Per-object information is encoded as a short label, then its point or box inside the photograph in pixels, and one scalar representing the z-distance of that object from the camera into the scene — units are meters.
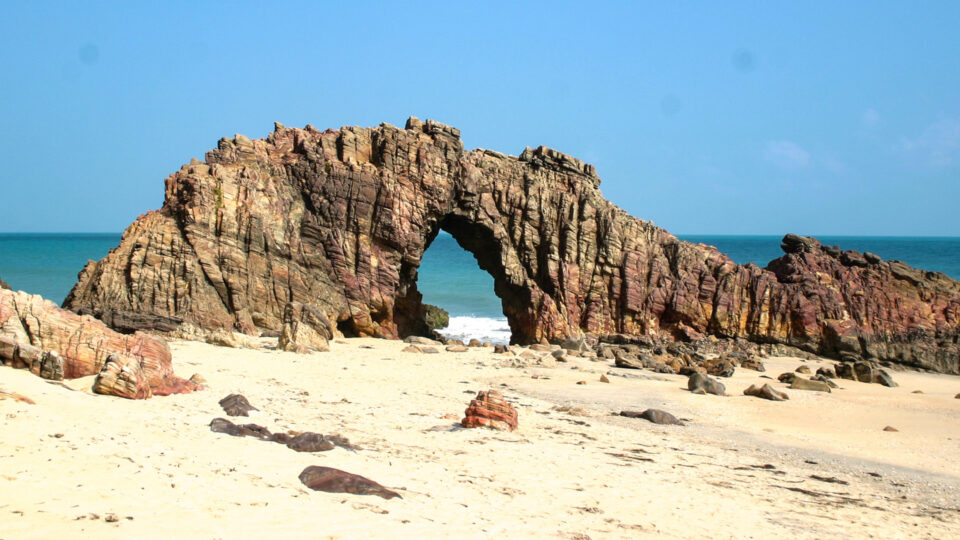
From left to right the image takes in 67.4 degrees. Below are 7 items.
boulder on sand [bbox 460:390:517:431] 13.50
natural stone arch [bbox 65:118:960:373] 24.30
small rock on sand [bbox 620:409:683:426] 15.76
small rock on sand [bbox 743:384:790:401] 19.62
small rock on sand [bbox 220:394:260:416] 12.37
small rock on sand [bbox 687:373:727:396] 20.11
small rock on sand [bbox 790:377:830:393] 21.50
